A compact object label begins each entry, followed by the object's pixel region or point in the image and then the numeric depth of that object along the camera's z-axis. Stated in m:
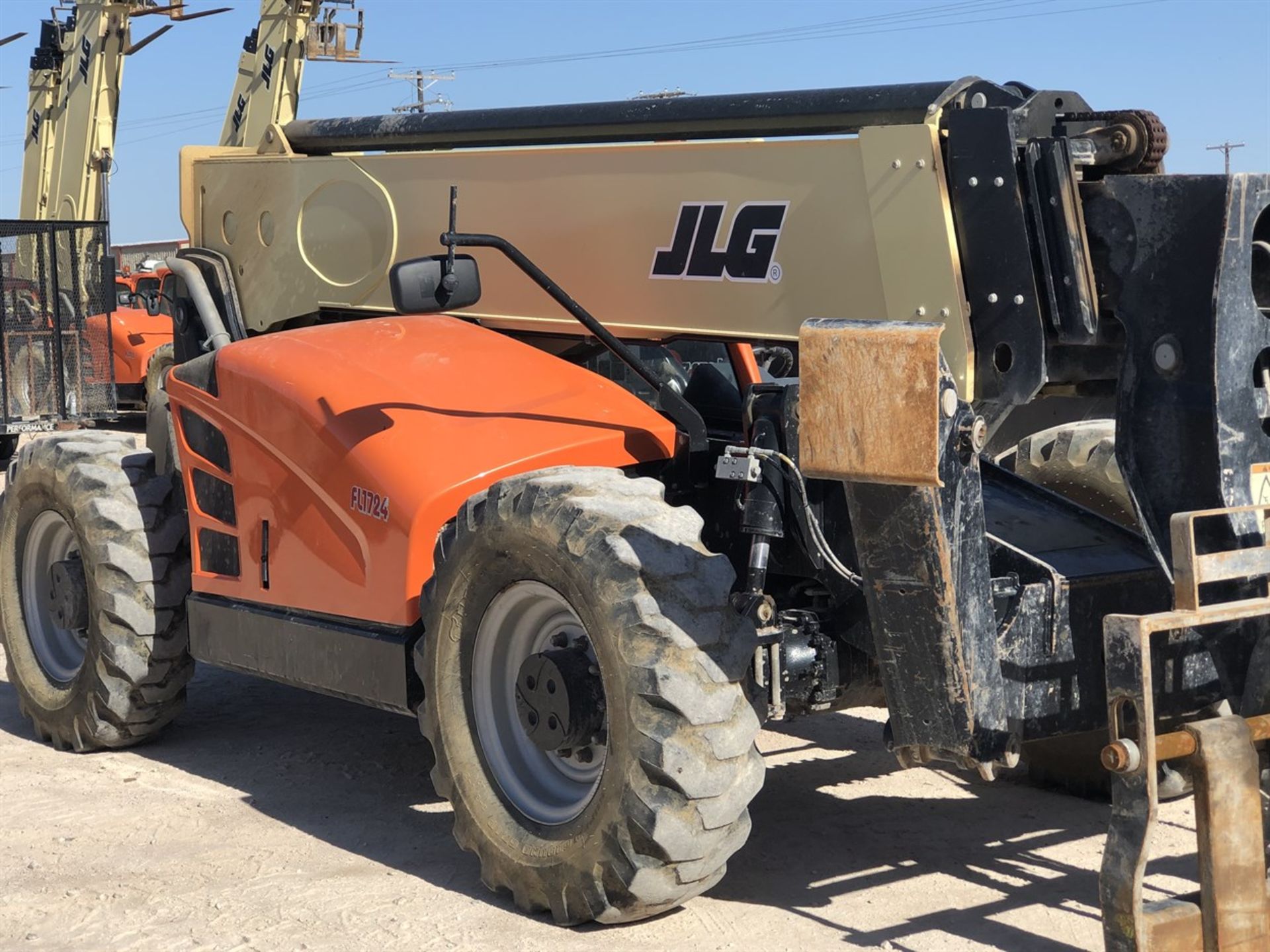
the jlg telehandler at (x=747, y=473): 4.36
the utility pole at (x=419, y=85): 62.59
